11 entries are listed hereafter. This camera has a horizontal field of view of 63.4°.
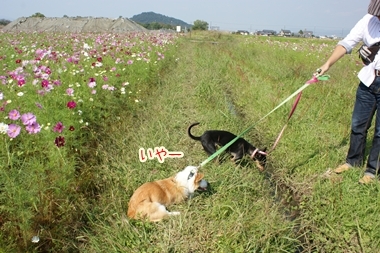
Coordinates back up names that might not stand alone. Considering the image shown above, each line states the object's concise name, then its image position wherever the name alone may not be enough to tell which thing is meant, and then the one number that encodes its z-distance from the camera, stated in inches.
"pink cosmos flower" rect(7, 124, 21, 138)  91.8
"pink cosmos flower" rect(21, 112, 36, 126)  93.7
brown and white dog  104.8
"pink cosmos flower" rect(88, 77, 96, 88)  151.7
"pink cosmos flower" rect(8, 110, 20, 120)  101.7
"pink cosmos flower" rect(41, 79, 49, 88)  131.6
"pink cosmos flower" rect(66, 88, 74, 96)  138.1
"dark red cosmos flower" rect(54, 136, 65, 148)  92.8
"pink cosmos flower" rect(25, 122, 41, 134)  94.0
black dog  156.9
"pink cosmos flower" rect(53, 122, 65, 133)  98.1
